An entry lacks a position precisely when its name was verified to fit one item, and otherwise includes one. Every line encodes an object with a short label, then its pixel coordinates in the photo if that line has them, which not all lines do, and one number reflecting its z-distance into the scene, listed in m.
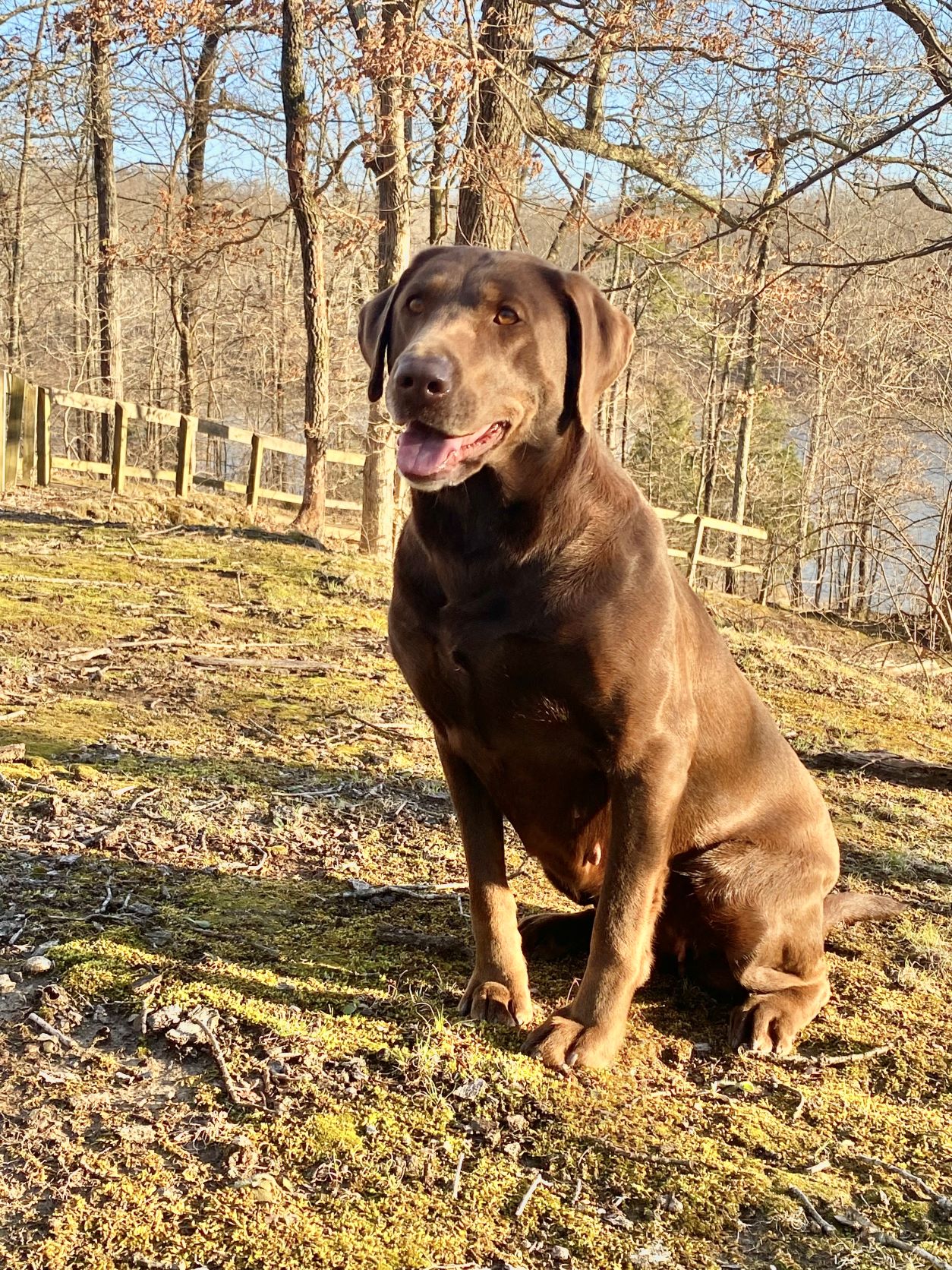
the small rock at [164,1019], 2.45
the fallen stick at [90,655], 6.11
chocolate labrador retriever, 2.57
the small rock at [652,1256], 1.92
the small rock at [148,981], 2.59
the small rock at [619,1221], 2.00
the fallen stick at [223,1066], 2.21
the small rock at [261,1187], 1.92
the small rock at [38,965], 2.64
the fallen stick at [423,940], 3.17
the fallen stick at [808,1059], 2.75
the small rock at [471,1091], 2.35
